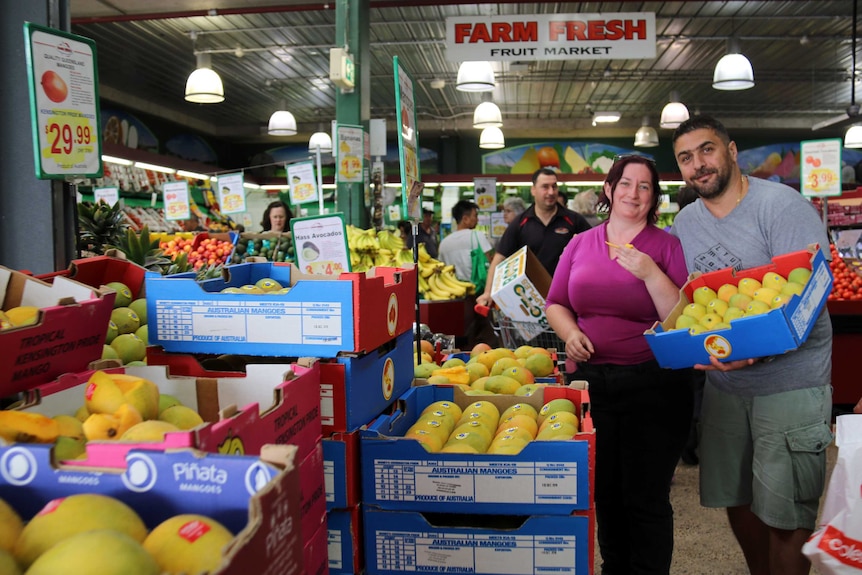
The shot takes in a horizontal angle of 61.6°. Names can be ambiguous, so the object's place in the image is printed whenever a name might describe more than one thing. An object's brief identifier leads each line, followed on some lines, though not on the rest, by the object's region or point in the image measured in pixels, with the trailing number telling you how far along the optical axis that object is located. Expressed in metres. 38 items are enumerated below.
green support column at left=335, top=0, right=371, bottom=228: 6.78
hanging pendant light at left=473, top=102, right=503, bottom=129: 10.23
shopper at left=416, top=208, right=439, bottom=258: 9.38
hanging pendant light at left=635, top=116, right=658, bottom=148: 14.60
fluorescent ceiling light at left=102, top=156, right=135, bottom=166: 11.19
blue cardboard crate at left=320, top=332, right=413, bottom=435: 1.78
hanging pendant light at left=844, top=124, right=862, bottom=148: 12.27
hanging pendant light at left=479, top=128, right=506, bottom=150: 12.57
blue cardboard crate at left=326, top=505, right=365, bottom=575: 1.78
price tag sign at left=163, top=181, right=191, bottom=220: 10.05
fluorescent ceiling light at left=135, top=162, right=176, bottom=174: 12.63
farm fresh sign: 7.22
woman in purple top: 2.53
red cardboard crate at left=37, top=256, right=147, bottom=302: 2.32
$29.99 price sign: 2.24
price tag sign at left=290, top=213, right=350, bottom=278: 3.34
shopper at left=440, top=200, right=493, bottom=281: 7.71
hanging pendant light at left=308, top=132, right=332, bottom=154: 13.82
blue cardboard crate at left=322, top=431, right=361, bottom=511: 1.77
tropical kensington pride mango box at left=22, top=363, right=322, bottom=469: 0.97
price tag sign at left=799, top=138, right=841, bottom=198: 7.32
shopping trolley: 3.47
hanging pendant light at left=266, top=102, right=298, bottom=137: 11.42
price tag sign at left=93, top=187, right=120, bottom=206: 9.56
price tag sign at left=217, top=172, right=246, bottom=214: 9.98
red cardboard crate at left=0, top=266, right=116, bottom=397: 1.42
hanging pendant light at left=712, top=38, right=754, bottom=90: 7.90
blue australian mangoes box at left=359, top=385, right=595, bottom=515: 1.69
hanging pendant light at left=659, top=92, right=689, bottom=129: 10.88
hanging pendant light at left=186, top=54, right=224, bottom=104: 8.40
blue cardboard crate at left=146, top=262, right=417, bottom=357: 1.77
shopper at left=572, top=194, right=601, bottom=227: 6.20
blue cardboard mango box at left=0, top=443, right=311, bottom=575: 0.91
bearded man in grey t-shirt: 2.30
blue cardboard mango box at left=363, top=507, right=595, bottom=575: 1.69
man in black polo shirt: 4.56
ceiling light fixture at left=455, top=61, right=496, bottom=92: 7.75
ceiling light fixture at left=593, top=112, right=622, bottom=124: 14.59
